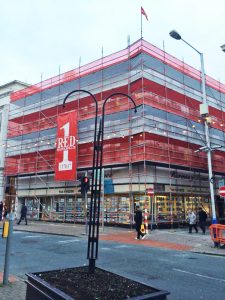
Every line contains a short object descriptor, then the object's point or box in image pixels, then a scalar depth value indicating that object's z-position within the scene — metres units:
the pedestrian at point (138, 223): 16.42
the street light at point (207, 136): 16.43
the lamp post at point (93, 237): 5.48
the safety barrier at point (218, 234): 13.48
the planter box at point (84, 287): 4.16
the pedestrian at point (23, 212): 24.11
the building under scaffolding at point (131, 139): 22.50
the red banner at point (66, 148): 24.42
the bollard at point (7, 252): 6.58
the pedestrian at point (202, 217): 19.87
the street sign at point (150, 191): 18.65
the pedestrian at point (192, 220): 19.38
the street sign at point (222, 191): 13.82
